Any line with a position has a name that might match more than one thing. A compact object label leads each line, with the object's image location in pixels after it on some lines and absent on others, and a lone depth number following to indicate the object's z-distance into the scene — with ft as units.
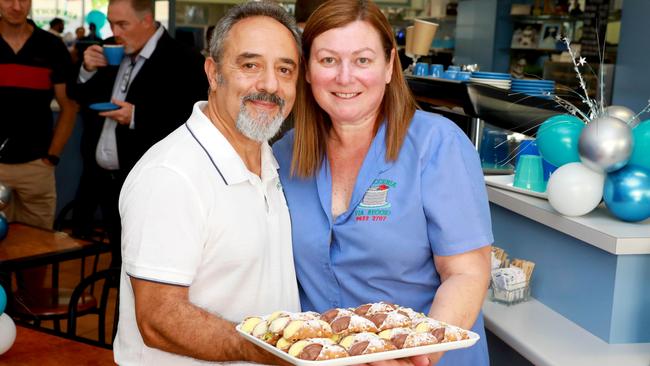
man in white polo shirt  5.32
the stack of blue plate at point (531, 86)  12.84
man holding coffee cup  13.04
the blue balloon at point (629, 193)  6.86
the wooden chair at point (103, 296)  9.77
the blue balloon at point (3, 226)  11.51
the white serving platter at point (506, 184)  8.16
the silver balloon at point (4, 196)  11.96
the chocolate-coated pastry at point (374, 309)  5.18
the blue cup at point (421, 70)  16.58
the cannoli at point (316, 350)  4.51
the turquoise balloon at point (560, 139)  7.57
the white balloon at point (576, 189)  7.10
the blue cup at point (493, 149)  11.55
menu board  25.33
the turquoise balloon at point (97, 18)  39.19
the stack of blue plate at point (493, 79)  13.10
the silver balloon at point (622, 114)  7.80
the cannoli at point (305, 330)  4.70
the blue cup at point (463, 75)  14.71
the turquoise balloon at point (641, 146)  6.88
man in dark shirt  14.97
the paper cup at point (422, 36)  16.49
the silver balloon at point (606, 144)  6.82
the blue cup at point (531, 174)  8.30
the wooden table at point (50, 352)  7.30
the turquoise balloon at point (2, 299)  7.25
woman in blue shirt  6.23
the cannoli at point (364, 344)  4.64
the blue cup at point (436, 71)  15.79
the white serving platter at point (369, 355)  4.49
